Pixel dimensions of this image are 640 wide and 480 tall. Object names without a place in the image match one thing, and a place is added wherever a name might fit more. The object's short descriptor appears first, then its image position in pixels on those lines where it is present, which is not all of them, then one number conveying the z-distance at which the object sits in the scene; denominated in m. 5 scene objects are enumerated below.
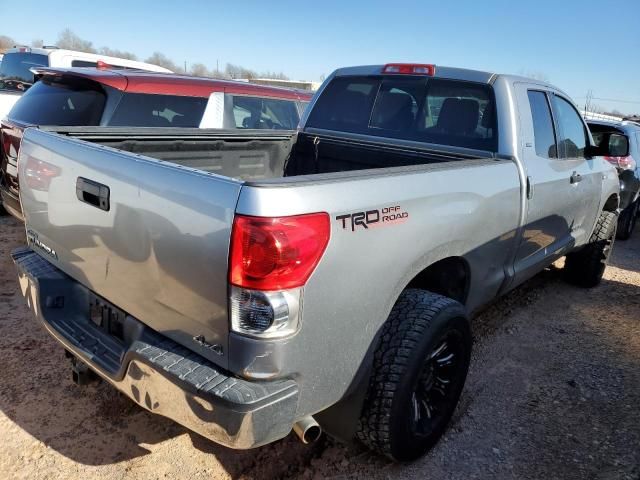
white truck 8.00
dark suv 7.48
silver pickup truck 1.70
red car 4.70
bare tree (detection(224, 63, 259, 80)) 65.50
